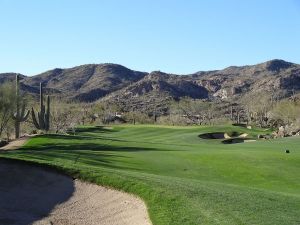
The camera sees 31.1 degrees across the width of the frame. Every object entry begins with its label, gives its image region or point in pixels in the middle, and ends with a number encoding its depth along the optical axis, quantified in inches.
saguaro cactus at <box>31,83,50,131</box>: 2388.3
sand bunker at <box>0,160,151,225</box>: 561.3
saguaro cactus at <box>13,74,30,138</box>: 2169.0
